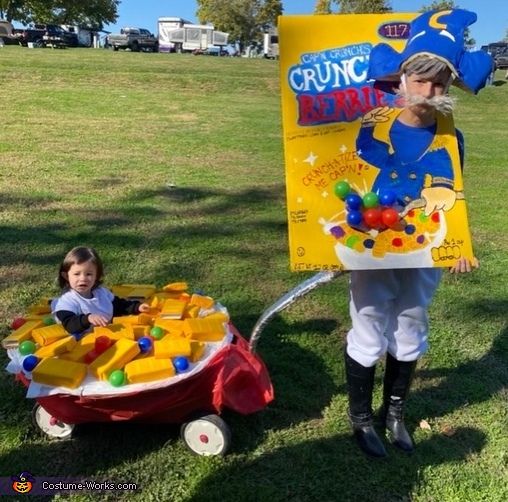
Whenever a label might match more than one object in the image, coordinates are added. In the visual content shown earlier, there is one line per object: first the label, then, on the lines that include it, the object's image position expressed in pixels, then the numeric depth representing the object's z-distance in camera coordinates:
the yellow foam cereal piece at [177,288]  3.33
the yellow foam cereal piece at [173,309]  2.98
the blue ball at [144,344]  2.65
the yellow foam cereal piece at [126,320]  2.94
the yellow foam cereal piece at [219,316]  2.90
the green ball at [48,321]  2.93
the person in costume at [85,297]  2.94
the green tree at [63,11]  49.41
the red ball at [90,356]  2.57
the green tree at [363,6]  46.18
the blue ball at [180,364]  2.51
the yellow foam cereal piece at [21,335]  2.71
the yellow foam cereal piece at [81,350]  2.56
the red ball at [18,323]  2.96
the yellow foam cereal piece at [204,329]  2.76
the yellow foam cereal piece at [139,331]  2.79
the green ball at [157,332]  2.77
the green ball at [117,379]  2.43
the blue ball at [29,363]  2.49
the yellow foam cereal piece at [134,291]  3.34
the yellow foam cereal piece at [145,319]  2.96
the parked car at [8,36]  37.09
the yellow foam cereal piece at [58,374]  2.41
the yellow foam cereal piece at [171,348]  2.57
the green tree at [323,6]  52.72
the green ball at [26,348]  2.61
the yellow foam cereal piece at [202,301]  3.15
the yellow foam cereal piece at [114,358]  2.48
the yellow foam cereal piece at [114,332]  2.73
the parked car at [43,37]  35.62
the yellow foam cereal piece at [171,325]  2.82
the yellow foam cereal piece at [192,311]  3.02
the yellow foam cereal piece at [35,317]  2.99
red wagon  2.49
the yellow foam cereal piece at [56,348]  2.56
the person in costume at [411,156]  2.18
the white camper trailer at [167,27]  49.34
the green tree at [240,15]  60.38
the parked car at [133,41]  39.56
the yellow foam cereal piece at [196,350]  2.60
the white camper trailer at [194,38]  48.97
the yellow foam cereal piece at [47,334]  2.69
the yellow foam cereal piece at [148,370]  2.45
